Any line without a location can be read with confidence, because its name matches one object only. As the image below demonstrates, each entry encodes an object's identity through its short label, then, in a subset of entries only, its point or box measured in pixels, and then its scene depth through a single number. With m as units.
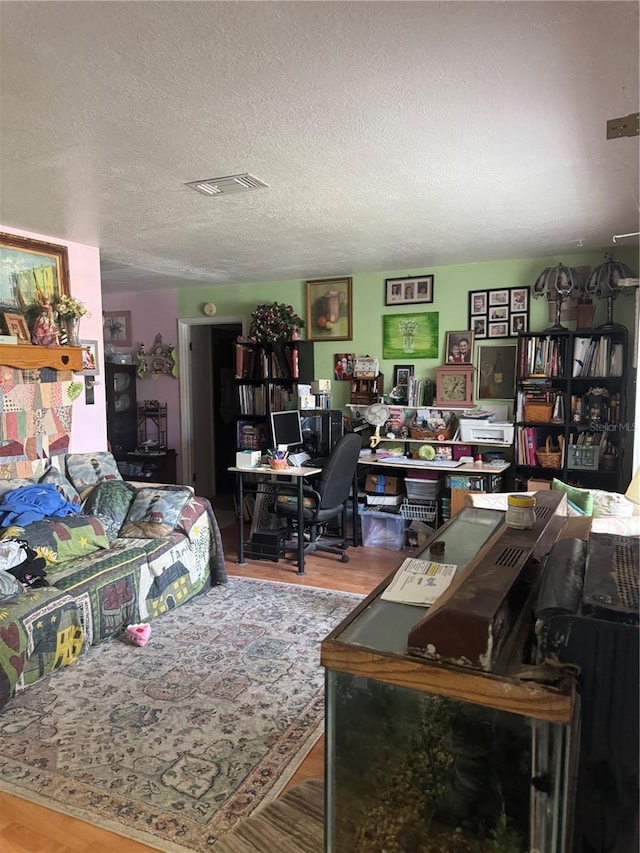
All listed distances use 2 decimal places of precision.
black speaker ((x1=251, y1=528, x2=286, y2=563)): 4.53
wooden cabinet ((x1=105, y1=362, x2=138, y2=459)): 5.98
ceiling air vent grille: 2.67
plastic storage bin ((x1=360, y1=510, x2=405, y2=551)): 4.85
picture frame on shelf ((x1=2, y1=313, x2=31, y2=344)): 3.62
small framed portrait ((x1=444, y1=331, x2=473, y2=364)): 4.84
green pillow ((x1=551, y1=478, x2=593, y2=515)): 3.23
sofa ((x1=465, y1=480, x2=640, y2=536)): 2.97
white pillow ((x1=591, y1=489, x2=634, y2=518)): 3.25
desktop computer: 4.96
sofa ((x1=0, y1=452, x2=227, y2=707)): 2.69
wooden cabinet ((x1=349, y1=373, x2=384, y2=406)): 5.23
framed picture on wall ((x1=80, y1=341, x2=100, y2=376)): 4.13
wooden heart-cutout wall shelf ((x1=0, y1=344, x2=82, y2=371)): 3.52
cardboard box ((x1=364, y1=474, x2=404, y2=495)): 4.94
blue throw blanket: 3.28
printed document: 1.30
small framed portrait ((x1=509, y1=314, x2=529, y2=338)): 4.63
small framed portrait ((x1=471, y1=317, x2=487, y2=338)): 4.79
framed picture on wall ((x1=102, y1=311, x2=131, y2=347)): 6.40
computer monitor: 4.76
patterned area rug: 1.99
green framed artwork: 5.00
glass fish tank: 0.93
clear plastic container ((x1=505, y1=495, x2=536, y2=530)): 1.54
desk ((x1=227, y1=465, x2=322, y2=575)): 4.25
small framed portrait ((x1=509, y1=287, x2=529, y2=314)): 4.61
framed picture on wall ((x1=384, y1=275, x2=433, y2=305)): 4.98
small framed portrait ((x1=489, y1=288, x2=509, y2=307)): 4.68
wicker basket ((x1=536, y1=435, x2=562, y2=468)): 4.39
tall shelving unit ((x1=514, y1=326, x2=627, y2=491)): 4.20
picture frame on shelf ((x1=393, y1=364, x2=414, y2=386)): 5.13
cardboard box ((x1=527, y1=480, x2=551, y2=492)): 4.34
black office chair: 4.30
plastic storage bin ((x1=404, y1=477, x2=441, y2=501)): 4.73
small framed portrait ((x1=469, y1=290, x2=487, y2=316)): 4.77
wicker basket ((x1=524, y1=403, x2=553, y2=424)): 4.41
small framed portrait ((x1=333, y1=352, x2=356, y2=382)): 5.37
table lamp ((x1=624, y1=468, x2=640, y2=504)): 2.68
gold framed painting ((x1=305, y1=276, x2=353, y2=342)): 5.33
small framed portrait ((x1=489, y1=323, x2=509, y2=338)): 4.72
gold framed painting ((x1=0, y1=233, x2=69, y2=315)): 3.65
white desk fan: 5.05
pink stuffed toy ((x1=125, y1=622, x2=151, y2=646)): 3.10
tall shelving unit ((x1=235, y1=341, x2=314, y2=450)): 5.44
